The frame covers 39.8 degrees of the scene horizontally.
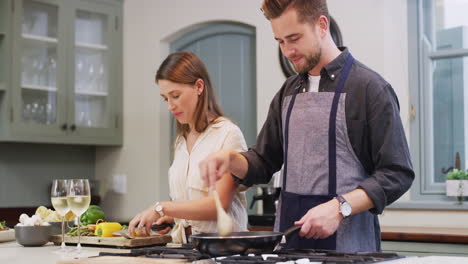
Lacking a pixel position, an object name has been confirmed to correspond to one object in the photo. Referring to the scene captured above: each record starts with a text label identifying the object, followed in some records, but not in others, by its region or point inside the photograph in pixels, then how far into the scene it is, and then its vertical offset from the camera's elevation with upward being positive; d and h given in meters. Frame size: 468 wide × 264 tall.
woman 2.28 +0.01
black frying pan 1.54 -0.23
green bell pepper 2.65 -0.27
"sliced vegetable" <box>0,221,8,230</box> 2.55 -0.30
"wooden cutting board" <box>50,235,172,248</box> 2.17 -0.31
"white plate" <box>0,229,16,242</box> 2.49 -0.33
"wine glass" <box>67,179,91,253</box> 2.12 -0.15
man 1.86 +0.03
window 3.80 +0.37
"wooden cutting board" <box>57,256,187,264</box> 1.55 -0.27
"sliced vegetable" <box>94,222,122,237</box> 2.28 -0.28
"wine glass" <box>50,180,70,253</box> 2.13 -0.15
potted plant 3.57 -0.19
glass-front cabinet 4.50 +0.58
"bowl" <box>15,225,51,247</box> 2.30 -0.30
